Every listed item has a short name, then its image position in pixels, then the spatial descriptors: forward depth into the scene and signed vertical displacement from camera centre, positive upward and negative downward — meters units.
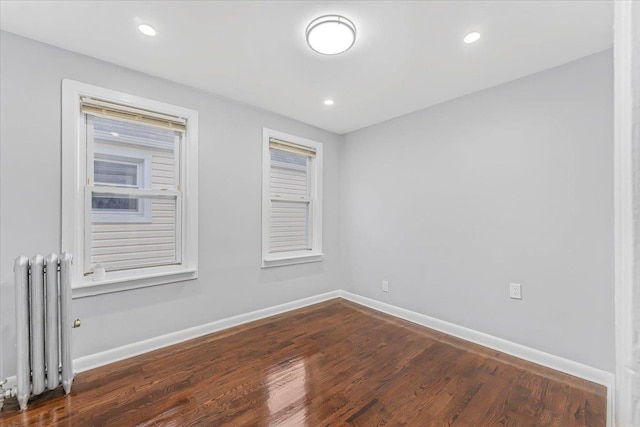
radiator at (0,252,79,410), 1.79 -0.70
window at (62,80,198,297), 2.23 +0.21
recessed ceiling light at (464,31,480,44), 1.99 +1.22
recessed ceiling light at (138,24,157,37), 1.95 +1.24
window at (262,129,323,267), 3.37 +0.18
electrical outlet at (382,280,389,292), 3.57 -0.88
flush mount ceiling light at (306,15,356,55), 1.87 +1.19
